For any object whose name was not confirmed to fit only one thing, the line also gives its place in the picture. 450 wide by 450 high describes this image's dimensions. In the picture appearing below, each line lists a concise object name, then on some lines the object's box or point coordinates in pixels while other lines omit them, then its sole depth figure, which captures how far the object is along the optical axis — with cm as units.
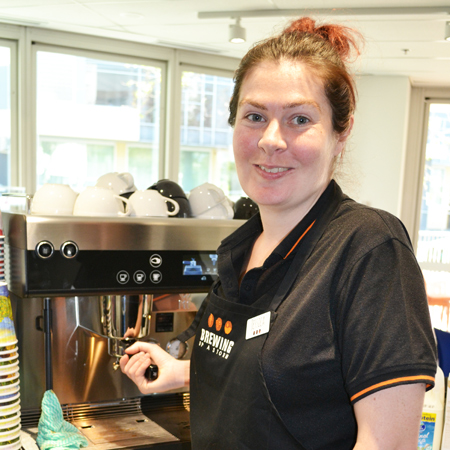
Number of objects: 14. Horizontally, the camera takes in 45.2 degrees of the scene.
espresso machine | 101
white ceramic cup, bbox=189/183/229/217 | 133
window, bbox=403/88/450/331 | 498
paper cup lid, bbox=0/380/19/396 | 90
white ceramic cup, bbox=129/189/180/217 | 119
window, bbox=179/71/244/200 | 437
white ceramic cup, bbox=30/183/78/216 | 112
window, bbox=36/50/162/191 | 385
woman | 61
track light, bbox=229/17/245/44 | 317
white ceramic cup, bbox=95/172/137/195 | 135
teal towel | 100
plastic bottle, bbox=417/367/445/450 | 96
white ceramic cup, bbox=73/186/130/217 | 111
